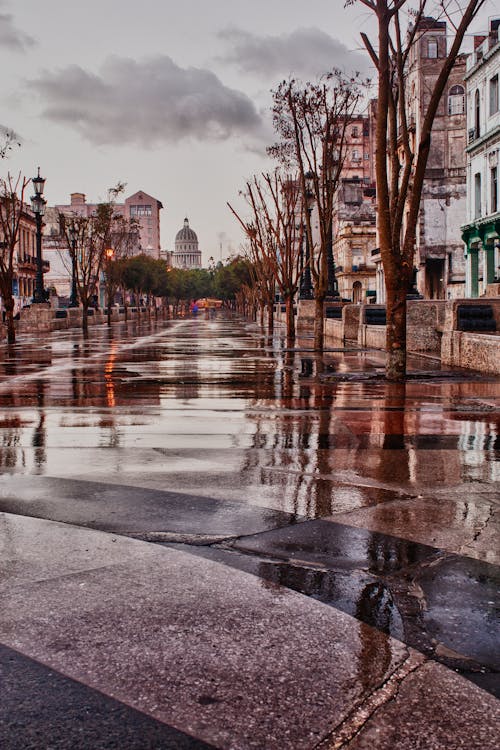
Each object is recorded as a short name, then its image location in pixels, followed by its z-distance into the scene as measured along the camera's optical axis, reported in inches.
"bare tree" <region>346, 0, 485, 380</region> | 586.6
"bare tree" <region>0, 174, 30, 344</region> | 1190.9
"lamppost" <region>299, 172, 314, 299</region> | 1851.6
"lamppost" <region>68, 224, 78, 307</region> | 1869.6
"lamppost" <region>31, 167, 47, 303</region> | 1378.2
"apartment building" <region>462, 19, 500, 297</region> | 1534.2
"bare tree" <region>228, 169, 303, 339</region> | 1374.3
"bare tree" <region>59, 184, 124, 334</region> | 1924.2
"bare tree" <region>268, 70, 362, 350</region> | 1012.5
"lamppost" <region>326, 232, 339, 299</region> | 1436.0
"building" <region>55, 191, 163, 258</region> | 6579.7
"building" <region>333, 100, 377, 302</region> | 3599.9
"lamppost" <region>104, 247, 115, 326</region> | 2244.5
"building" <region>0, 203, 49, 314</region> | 3105.3
